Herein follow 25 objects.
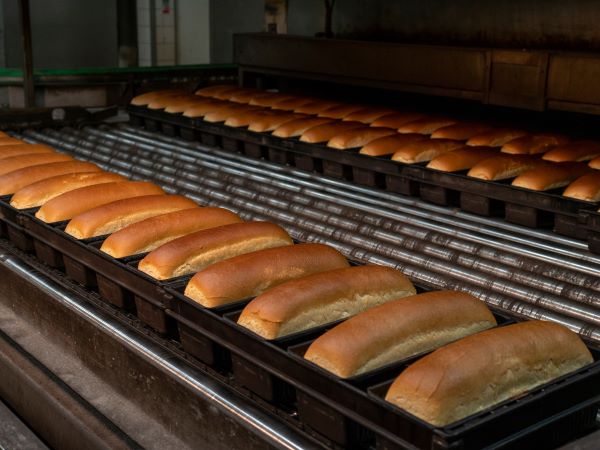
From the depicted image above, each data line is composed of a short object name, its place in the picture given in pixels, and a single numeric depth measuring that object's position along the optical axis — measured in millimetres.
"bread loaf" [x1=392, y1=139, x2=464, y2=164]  3498
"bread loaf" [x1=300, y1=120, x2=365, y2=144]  3947
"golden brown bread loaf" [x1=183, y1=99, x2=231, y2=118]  4652
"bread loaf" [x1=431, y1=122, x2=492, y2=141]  3854
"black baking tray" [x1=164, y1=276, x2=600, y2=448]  1380
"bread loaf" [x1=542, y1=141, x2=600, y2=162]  3389
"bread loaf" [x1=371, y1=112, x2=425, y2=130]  4184
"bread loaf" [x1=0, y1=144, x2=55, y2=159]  3453
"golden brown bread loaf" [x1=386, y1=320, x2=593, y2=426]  1482
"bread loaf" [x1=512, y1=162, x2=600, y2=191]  3012
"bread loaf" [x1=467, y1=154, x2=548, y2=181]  3176
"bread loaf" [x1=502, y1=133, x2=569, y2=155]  3533
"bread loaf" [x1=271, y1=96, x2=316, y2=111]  4789
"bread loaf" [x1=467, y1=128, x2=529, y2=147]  3744
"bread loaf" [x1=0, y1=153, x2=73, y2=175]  3207
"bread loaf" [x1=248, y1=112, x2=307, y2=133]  4242
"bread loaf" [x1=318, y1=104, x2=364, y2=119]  4516
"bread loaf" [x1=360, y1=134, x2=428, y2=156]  3627
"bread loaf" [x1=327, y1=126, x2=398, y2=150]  3822
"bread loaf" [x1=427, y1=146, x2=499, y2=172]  3316
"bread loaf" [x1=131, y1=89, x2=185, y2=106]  5099
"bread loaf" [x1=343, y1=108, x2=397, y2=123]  4359
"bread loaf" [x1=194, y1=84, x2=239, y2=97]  5398
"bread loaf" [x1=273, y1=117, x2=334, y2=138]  4090
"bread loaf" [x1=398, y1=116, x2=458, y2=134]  4051
